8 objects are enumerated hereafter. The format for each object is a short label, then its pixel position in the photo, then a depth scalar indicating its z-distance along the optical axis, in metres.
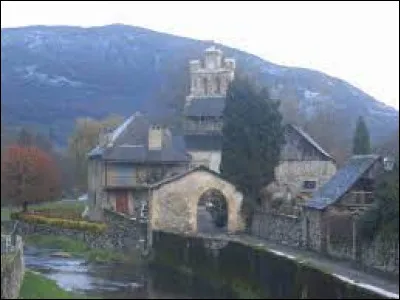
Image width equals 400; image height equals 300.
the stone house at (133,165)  58.38
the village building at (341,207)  35.75
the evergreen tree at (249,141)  46.22
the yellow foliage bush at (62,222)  49.00
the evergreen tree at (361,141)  63.62
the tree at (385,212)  29.77
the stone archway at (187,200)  44.66
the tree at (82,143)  83.12
